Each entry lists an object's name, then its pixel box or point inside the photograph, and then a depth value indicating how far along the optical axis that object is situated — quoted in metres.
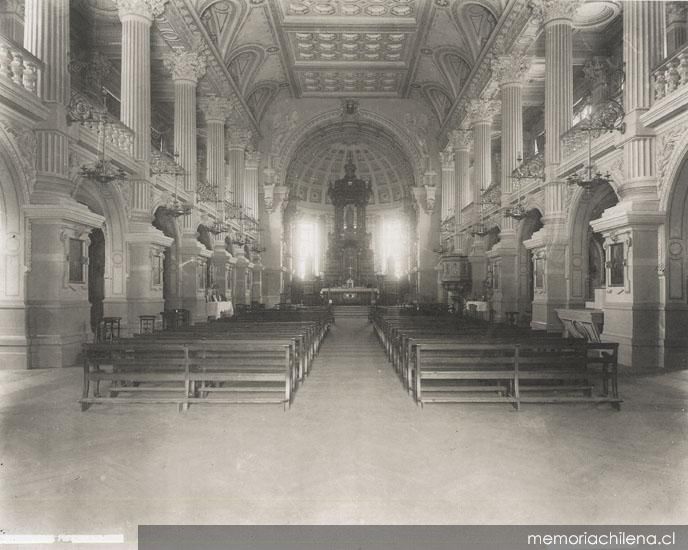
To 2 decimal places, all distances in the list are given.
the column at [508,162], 14.38
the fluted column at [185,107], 14.82
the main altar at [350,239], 29.23
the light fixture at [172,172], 12.12
